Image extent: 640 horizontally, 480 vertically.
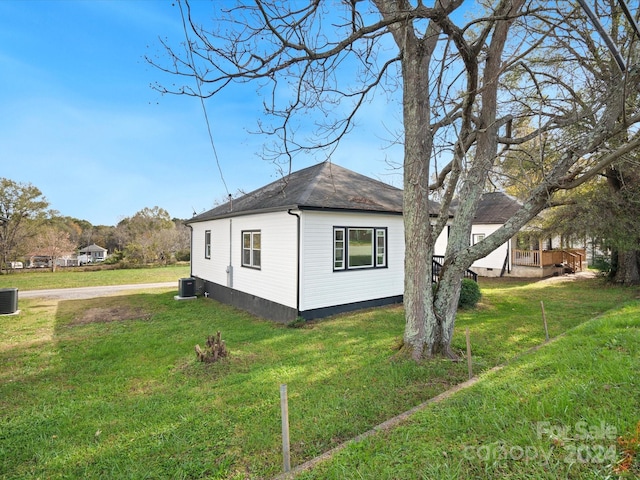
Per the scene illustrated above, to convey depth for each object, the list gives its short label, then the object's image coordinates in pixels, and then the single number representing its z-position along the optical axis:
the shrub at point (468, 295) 9.21
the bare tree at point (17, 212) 21.38
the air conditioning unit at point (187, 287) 12.55
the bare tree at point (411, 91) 3.94
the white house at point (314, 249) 8.11
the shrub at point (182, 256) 28.90
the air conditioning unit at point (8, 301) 9.56
